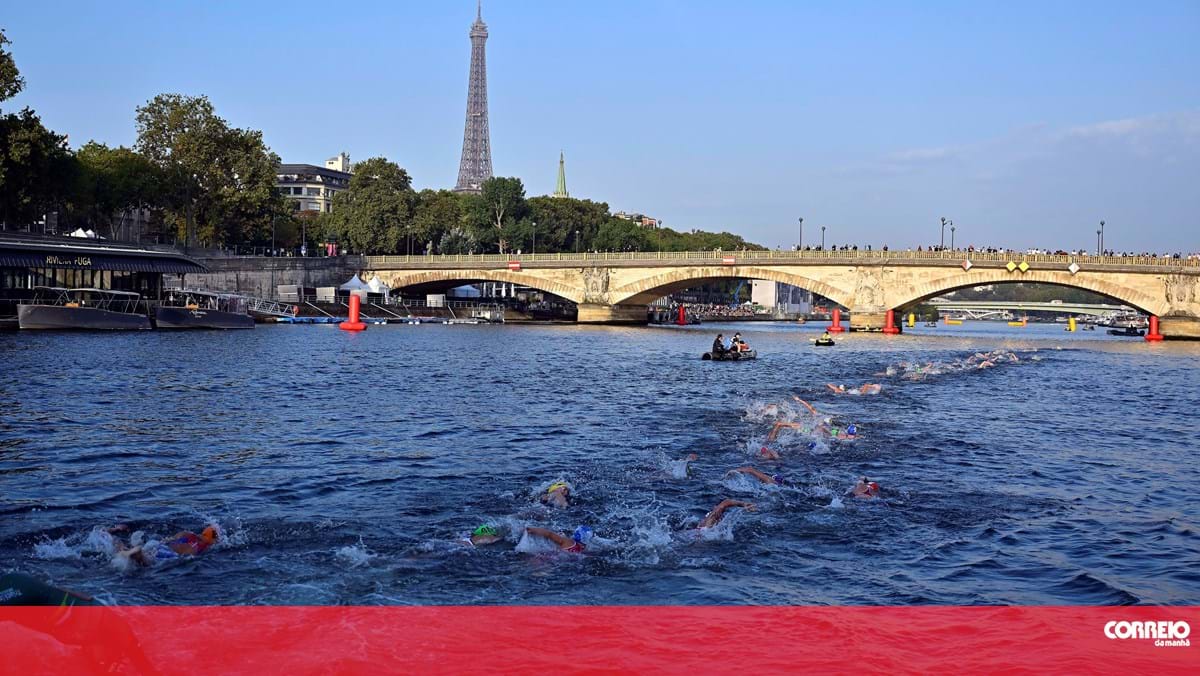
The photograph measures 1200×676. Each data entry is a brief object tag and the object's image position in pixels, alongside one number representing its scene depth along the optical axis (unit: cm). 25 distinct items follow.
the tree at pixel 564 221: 16875
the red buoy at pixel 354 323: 9938
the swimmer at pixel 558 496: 1938
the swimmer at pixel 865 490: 2095
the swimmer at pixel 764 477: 2197
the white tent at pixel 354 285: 12952
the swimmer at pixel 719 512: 1781
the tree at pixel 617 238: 17312
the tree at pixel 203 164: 11150
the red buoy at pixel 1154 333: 10364
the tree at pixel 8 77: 7862
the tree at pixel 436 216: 14962
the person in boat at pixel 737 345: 6655
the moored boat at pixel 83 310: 7450
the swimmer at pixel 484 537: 1630
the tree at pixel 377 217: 14750
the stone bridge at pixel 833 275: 9781
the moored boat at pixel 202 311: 8619
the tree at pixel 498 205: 16188
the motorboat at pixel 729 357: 6588
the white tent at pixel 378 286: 13150
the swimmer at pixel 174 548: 1470
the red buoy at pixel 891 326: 11217
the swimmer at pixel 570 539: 1593
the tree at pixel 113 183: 10538
